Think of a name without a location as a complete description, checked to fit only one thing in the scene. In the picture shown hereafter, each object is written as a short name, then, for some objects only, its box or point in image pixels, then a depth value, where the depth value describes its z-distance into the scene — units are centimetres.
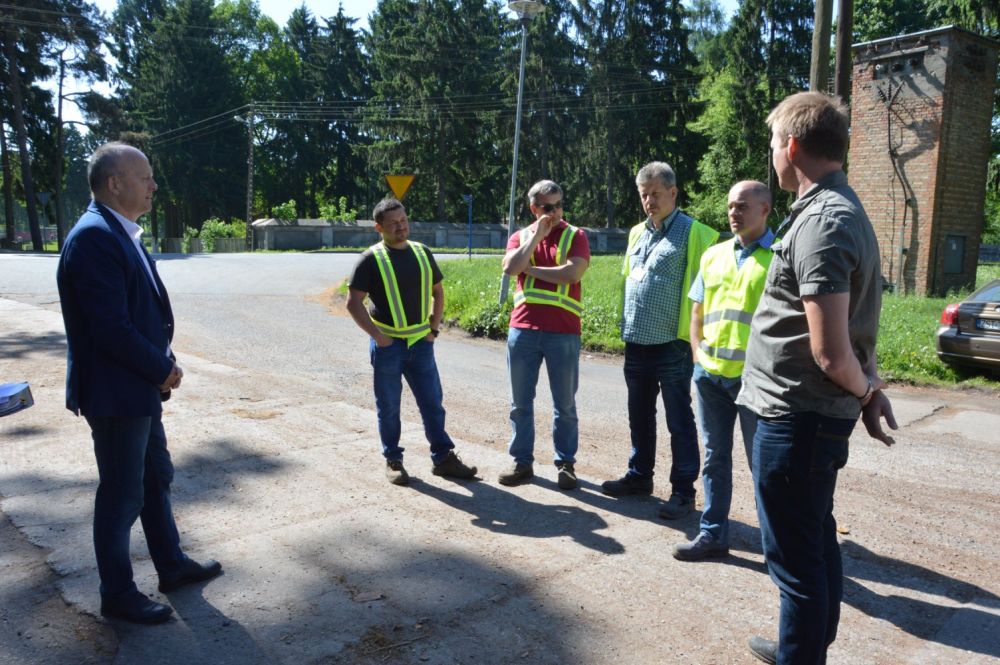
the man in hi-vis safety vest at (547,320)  511
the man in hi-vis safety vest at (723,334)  394
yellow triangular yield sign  1388
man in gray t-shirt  247
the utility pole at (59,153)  4238
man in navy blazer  319
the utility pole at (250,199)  4103
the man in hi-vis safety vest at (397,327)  529
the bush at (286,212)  4359
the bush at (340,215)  4322
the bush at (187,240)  4741
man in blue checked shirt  470
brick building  1539
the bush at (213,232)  4472
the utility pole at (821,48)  999
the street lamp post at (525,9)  1914
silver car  898
